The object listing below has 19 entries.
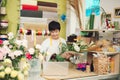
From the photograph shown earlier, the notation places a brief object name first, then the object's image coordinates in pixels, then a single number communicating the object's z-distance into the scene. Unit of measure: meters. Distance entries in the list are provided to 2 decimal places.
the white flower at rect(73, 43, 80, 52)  2.39
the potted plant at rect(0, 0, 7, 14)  4.18
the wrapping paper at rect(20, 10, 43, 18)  4.39
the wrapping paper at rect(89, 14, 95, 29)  3.05
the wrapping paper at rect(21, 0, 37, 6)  4.36
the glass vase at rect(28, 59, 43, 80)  1.84
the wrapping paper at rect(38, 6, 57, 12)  4.57
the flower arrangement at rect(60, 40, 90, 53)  2.38
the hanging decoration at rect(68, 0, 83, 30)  3.41
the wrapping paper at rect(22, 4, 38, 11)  4.36
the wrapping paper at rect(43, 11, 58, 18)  4.63
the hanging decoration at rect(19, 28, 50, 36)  4.20
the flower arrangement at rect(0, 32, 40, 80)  1.39
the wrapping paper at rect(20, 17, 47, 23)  4.37
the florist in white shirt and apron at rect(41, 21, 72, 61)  2.67
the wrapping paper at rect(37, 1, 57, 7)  4.55
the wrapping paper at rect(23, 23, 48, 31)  4.35
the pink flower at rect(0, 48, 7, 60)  1.40
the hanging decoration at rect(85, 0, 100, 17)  3.13
